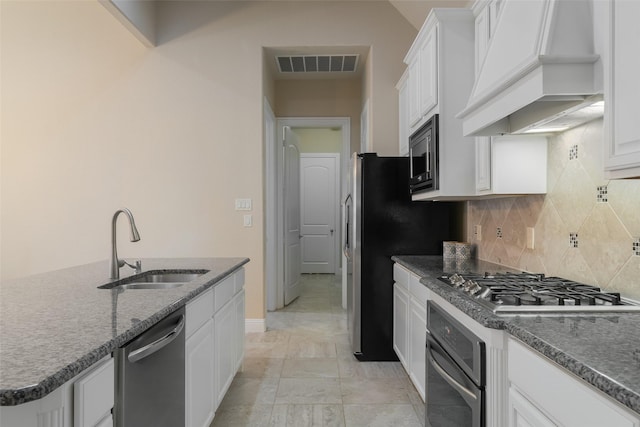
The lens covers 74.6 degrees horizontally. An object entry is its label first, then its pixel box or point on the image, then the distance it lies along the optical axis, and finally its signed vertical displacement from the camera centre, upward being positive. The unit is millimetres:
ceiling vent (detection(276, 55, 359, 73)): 4332 +1622
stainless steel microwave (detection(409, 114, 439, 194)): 2533 +366
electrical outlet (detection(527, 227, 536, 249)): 2193 -131
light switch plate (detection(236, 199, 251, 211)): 4023 +95
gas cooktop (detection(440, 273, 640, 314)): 1350 -300
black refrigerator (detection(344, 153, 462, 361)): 3238 -174
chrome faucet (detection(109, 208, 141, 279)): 1957 -123
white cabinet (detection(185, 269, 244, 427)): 1751 -664
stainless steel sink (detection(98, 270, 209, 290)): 2162 -355
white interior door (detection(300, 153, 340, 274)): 7848 +162
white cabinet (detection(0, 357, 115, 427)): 818 -407
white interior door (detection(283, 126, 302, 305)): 5043 -38
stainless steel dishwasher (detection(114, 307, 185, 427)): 1177 -520
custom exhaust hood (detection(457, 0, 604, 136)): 1245 +453
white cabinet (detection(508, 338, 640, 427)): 829 -423
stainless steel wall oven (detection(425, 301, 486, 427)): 1403 -608
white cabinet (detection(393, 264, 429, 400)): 2287 -681
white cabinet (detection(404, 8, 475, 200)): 2484 +737
